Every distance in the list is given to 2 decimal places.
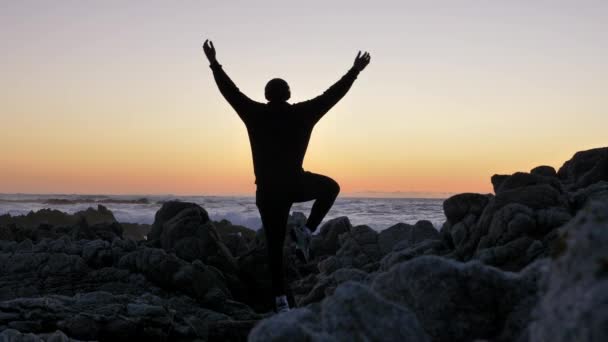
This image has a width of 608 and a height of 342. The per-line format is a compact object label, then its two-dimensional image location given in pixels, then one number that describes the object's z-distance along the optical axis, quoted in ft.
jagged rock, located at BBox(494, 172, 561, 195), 24.50
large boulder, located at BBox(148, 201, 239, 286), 33.01
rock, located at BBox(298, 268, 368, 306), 21.52
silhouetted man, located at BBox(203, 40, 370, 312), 18.53
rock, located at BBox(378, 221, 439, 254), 36.17
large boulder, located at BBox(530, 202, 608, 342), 4.75
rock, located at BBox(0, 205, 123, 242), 40.42
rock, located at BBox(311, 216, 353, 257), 45.16
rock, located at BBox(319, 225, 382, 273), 34.24
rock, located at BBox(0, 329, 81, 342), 15.49
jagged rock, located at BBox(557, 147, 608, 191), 29.94
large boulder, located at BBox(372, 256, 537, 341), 7.83
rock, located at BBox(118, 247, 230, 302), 27.35
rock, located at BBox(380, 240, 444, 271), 24.36
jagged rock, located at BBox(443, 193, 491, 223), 26.25
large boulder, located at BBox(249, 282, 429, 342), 6.86
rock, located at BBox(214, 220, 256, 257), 41.75
